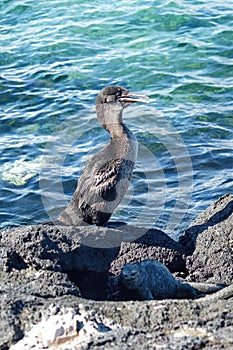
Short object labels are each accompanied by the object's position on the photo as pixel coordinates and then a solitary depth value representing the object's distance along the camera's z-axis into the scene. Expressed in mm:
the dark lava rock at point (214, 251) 6434
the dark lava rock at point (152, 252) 6707
